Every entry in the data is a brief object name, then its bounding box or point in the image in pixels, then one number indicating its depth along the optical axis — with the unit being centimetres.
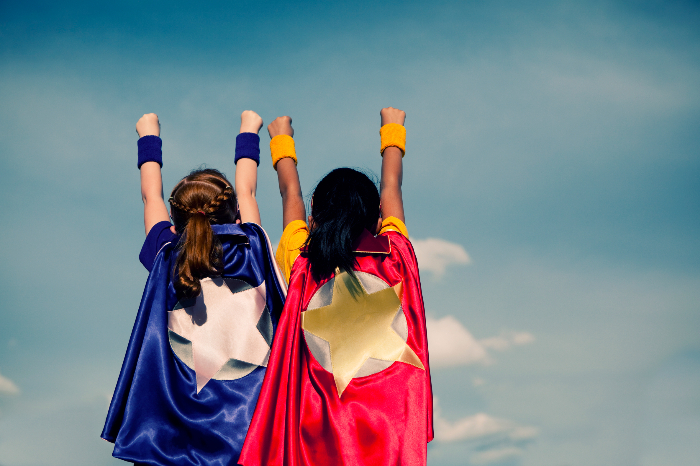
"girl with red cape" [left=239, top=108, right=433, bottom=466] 296
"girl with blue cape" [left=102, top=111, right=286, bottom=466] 315
